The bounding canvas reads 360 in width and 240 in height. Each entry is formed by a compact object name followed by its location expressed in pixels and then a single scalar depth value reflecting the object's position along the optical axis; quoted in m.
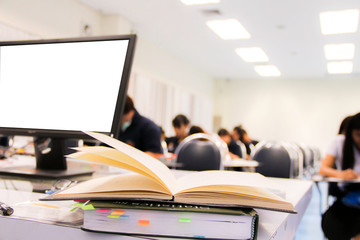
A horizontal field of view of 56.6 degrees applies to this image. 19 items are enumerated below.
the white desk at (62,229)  0.47
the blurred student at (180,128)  4.62
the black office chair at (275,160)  2.77
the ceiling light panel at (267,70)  8.48
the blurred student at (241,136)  6.19
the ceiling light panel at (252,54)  6.96
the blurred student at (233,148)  4.58
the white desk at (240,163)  2.93
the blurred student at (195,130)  4.34
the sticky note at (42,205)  0.58
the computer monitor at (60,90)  0.91
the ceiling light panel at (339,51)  6.29
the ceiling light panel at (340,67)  7.65
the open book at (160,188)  0.47
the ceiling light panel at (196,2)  4.64
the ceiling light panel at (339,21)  4.78
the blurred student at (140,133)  2.73
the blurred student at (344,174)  1.49
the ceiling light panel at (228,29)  5.49
